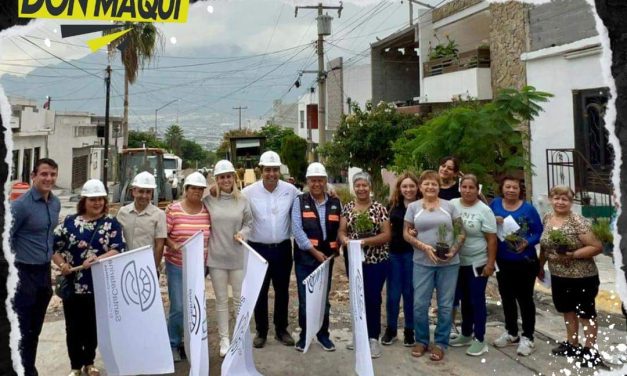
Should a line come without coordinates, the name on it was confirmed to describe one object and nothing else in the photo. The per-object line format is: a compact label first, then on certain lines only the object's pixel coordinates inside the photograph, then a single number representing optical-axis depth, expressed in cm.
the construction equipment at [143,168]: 1576
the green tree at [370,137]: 1630
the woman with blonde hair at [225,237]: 398
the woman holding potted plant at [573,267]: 362
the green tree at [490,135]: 623
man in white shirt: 419
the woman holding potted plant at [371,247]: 405
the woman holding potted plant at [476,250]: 398
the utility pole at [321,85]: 1789
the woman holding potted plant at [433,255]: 388
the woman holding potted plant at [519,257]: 393
